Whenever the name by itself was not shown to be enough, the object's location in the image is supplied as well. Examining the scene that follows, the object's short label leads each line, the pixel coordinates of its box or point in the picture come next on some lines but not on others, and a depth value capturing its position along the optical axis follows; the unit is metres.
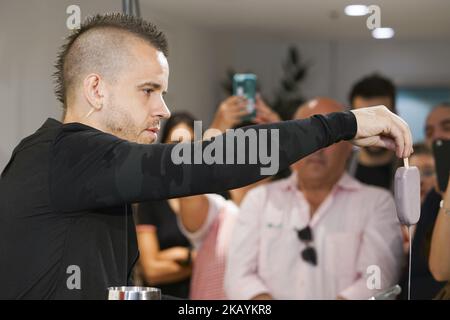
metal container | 1.46
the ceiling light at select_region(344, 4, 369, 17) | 2.48
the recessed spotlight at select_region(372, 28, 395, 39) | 2.75
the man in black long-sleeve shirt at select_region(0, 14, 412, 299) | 1.49
